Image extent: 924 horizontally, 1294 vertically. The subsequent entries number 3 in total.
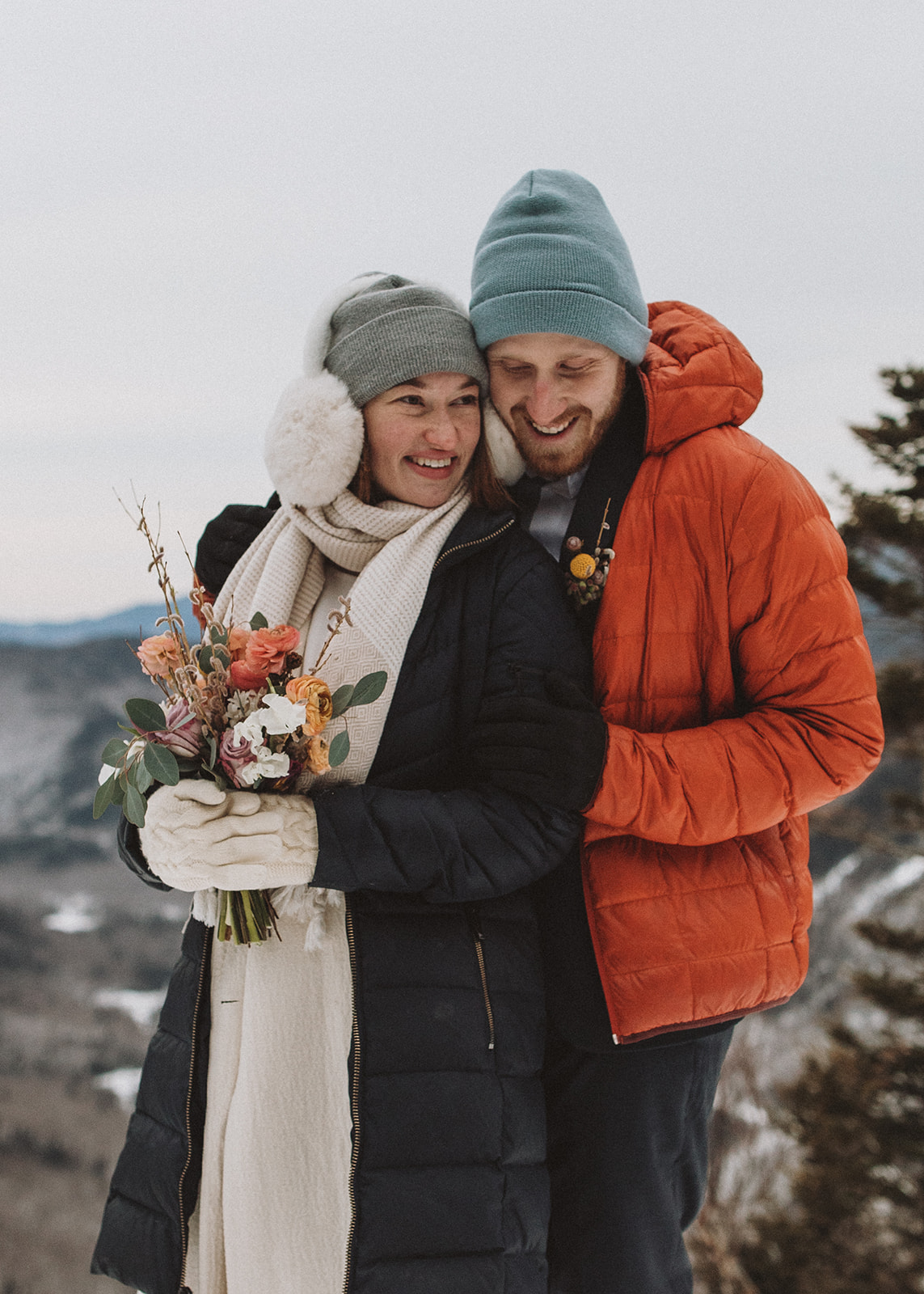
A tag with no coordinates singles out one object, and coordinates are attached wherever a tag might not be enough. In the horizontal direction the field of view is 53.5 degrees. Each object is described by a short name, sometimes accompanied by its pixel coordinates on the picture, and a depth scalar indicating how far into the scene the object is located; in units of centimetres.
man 151
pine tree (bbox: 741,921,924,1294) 888
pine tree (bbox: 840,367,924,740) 895
